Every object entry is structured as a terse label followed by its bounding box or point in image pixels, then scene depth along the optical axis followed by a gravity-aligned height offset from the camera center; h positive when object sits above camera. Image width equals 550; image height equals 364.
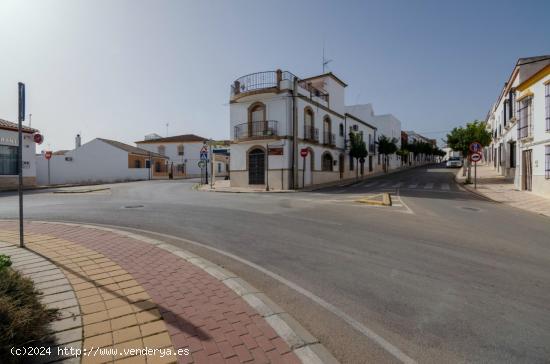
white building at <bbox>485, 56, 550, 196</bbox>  15.23 +3.06
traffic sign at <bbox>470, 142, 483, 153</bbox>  18.75 +1.86
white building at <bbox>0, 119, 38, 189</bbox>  22.83 +1.72
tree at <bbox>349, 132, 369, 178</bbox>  33.47 +3.31
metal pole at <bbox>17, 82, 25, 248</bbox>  4.98 +1.10
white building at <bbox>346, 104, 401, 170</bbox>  47.19 +9.29
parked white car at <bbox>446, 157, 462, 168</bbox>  48.55 +2.28
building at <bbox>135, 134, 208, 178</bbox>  56.81 +4.93
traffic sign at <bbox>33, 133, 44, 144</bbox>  24.39 +3.15
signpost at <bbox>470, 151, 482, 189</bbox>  18.94 +1.26
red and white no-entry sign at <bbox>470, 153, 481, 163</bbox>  18.93 +1.26
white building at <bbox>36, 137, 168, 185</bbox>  39.00 +1.80
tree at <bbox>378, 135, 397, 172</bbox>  42.12 +4.30
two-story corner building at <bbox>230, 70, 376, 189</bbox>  24.67 +3.77
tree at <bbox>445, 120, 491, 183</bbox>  23.50 +3.17
